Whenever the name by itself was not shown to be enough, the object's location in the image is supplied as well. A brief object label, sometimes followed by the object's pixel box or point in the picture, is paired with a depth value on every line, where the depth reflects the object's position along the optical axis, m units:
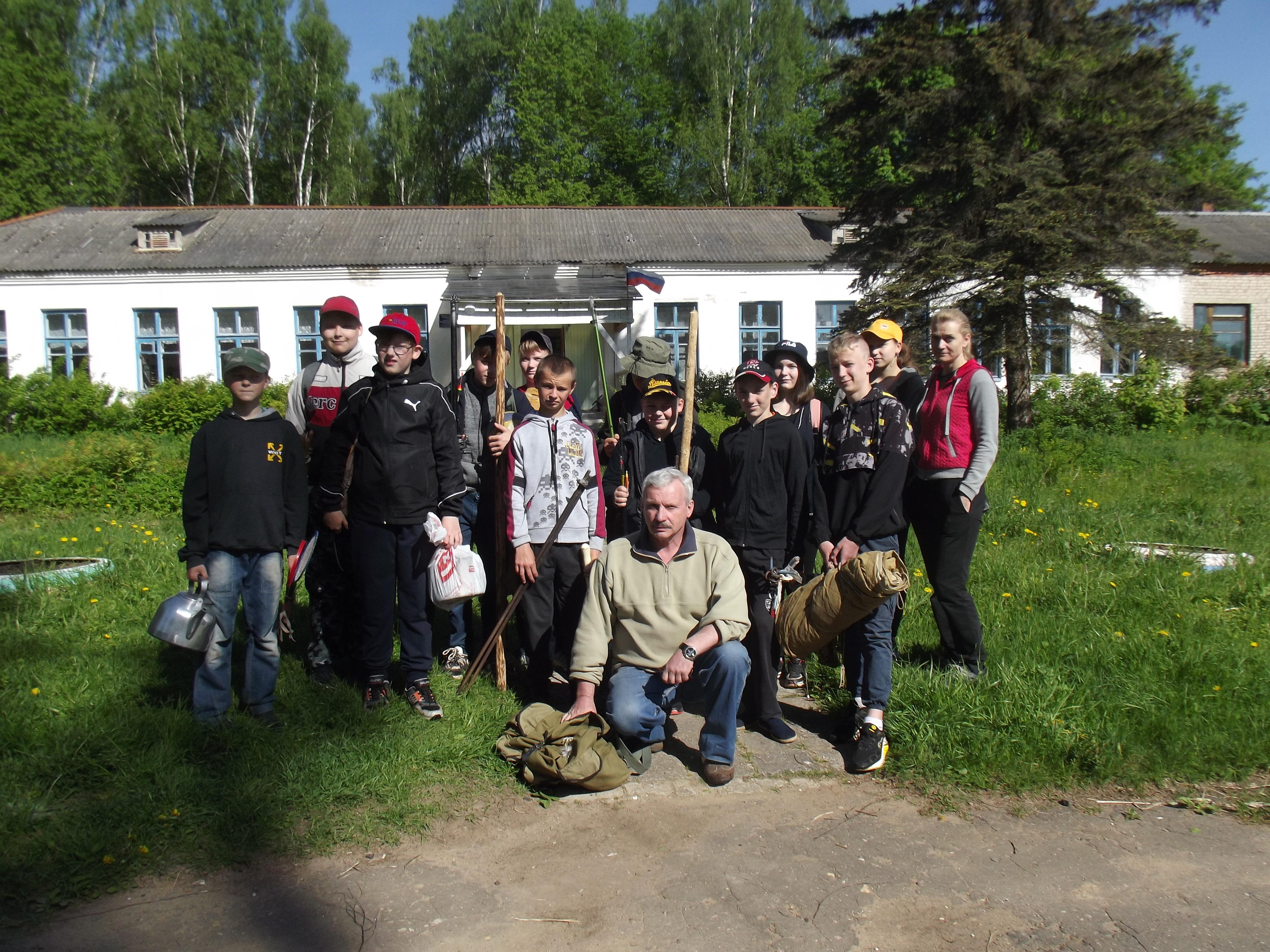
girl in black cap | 4.78
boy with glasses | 4.32
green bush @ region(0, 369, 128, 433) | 20.16
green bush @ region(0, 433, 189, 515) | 9.74
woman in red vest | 4.38
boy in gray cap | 3.97
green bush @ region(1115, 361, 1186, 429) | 18.20
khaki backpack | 3.71
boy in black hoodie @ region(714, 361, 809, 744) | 4.43
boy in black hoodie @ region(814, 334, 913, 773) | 4.18
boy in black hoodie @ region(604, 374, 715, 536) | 4.67
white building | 24.66
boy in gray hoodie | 4.50
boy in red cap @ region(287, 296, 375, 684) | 4.79
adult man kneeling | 3.88
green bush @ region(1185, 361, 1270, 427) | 20.58
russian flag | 22.56
